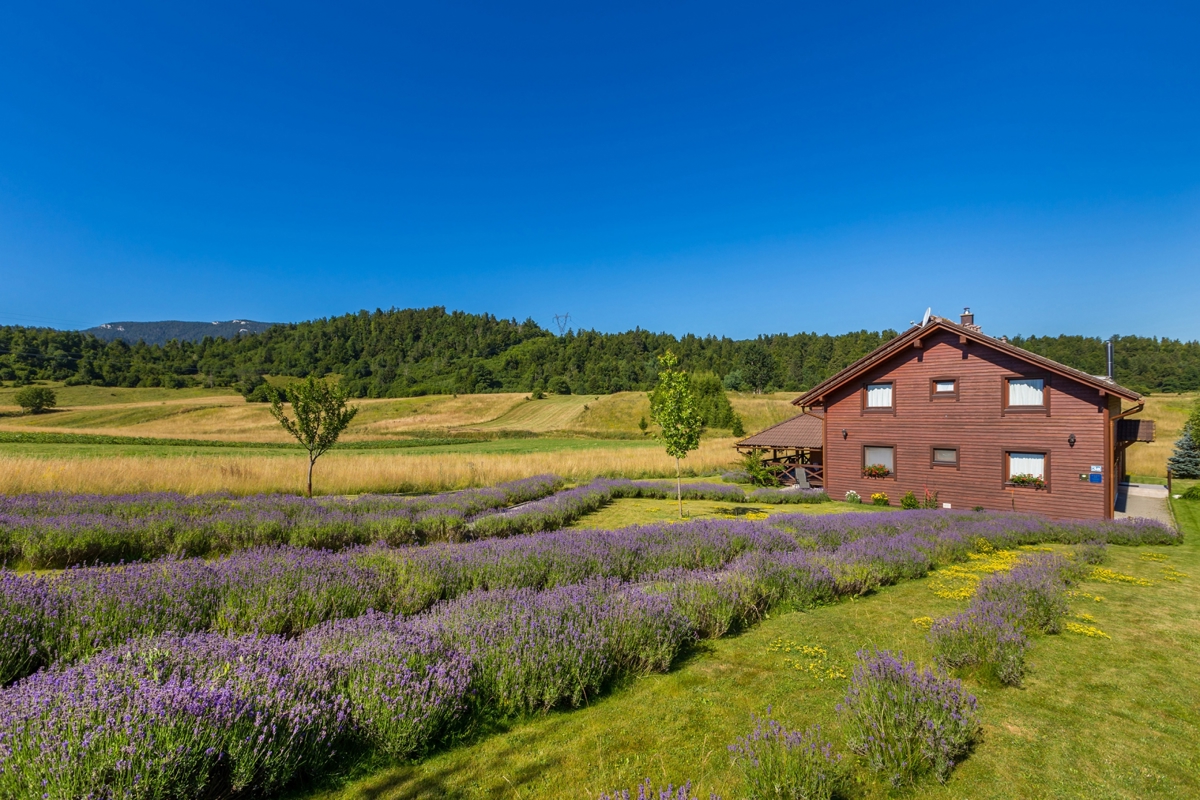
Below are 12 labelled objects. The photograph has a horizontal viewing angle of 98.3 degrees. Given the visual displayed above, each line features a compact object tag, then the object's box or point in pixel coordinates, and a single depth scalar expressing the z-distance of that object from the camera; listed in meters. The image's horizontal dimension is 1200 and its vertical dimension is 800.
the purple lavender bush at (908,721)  3.45
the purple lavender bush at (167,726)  2.52
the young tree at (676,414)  16.58
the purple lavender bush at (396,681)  3.56
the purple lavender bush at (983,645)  4.93
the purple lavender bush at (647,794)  2.43
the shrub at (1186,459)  29.59
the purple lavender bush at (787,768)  2.97
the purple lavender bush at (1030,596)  6.31
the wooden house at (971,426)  16.70
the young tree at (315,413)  16.92
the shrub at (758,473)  25.03
